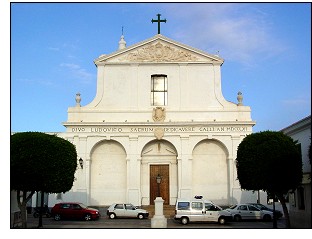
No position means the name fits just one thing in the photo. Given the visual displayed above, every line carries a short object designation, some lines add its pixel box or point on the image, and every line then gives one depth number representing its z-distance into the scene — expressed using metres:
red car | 28.72
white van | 24.95
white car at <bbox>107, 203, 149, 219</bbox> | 29.00
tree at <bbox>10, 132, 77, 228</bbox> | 20.36
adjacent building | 22.17
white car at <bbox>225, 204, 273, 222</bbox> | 28.48
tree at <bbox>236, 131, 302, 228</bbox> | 21.05
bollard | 22.14
